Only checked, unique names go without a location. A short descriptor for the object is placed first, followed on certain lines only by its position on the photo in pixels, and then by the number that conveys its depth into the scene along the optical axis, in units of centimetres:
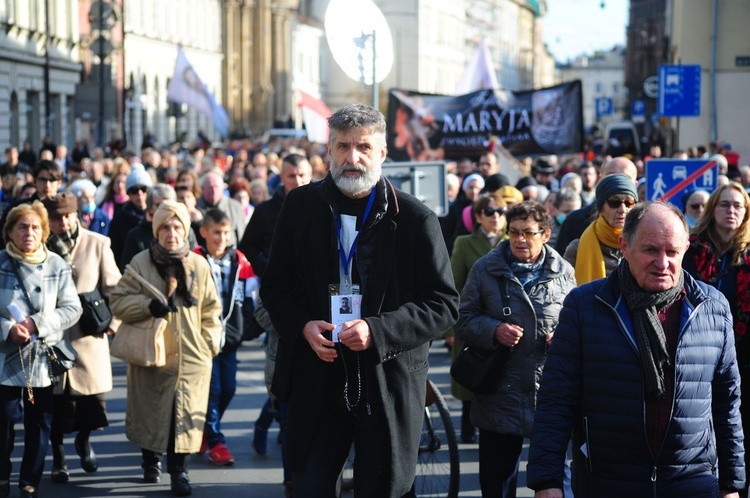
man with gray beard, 514
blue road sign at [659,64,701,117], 1931
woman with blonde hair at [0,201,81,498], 795
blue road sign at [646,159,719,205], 1222
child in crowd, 934
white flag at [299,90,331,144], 2403
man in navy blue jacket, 467
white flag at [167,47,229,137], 2870
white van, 3893
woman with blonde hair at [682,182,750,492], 701
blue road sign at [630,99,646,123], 5362
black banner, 1894
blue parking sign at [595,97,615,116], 7438
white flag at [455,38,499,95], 2847
